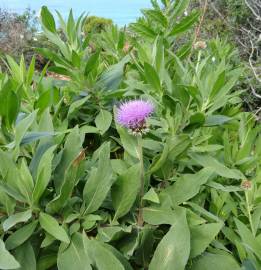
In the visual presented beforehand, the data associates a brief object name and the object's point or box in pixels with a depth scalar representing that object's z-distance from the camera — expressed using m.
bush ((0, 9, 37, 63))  11.38
